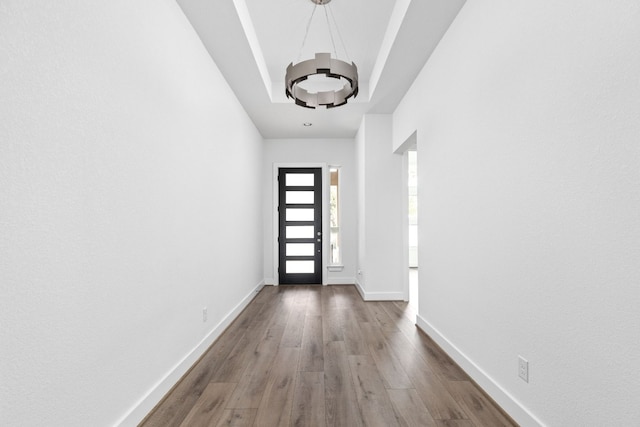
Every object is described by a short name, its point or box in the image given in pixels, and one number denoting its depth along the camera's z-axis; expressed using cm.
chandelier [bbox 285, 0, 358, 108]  249
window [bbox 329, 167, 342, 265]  634
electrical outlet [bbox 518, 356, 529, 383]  172
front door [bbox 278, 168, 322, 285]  623
